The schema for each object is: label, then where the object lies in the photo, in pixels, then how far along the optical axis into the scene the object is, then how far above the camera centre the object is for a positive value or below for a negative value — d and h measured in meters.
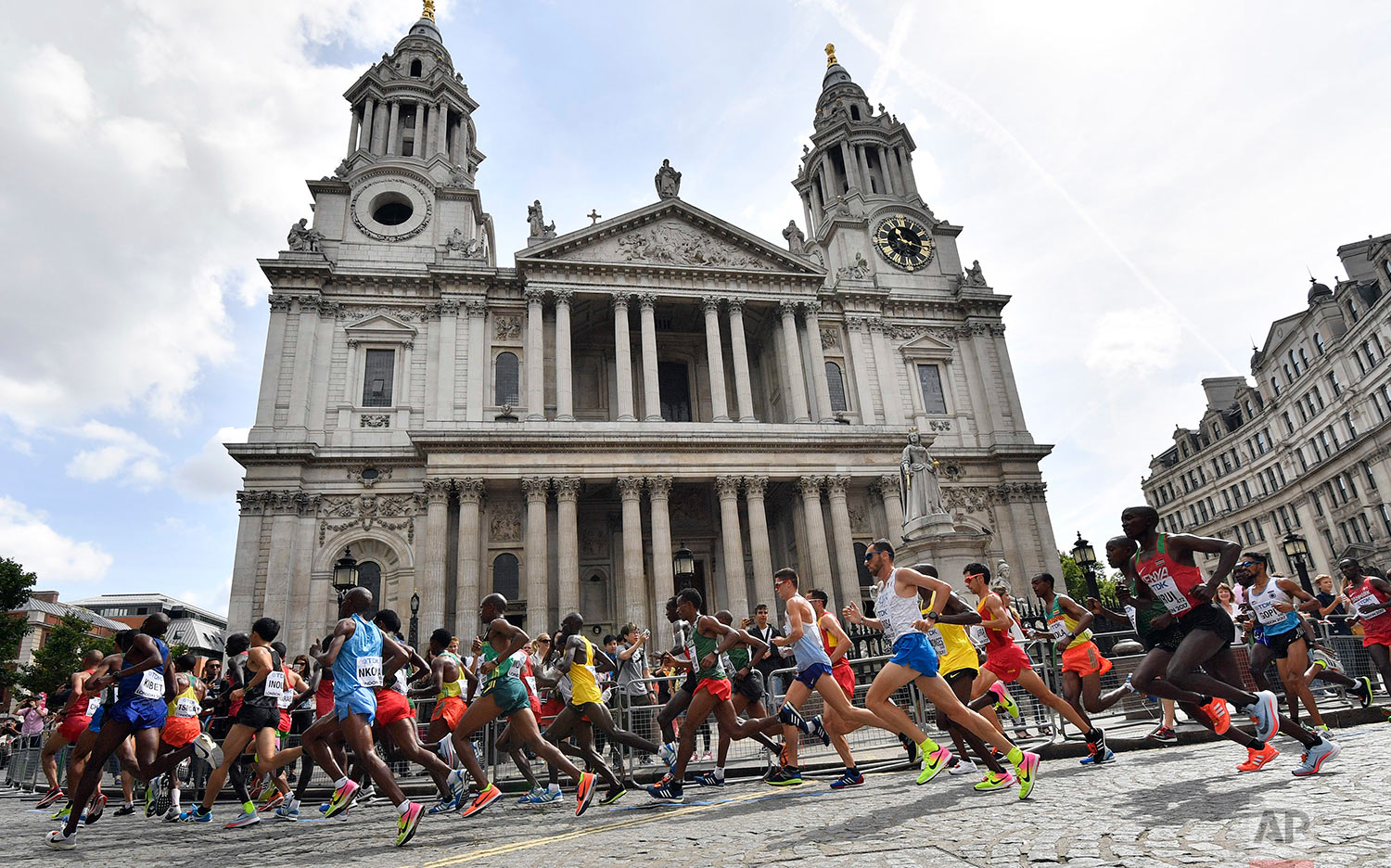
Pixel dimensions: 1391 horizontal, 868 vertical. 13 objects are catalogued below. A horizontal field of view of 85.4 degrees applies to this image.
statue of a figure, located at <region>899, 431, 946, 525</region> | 19.66 +4.48
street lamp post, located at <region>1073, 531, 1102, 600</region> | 18.00 +2.17
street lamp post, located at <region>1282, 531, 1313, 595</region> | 20.78 +2.27
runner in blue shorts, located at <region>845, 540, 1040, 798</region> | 5.73 -0.06
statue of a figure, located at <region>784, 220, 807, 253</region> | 35.06 +19.38
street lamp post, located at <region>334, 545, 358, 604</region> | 20.02 +3.51
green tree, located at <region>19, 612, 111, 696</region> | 41.47 +4.20
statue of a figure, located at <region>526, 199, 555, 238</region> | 31.48 +18.77
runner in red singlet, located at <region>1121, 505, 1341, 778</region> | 5.37 +0.03
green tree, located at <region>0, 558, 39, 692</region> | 34.47 +5.94
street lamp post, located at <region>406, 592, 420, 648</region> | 22.23 +2.26
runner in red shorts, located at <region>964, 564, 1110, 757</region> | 7.25 -0.07
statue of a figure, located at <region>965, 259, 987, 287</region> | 37.03 +17.93
